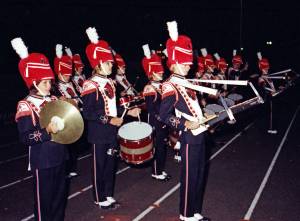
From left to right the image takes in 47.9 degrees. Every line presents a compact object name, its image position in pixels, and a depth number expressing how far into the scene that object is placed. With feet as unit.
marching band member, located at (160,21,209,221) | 13.30
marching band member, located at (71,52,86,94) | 32.35
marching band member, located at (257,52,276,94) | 31.73
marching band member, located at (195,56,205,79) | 32.06
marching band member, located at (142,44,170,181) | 21.01
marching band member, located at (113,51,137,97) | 34.01
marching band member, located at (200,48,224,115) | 31.73
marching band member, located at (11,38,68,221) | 11.52
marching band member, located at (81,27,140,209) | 15.71
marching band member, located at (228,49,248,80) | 40.70
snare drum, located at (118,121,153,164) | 16.40
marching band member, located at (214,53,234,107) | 37.97
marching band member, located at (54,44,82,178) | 26.03
